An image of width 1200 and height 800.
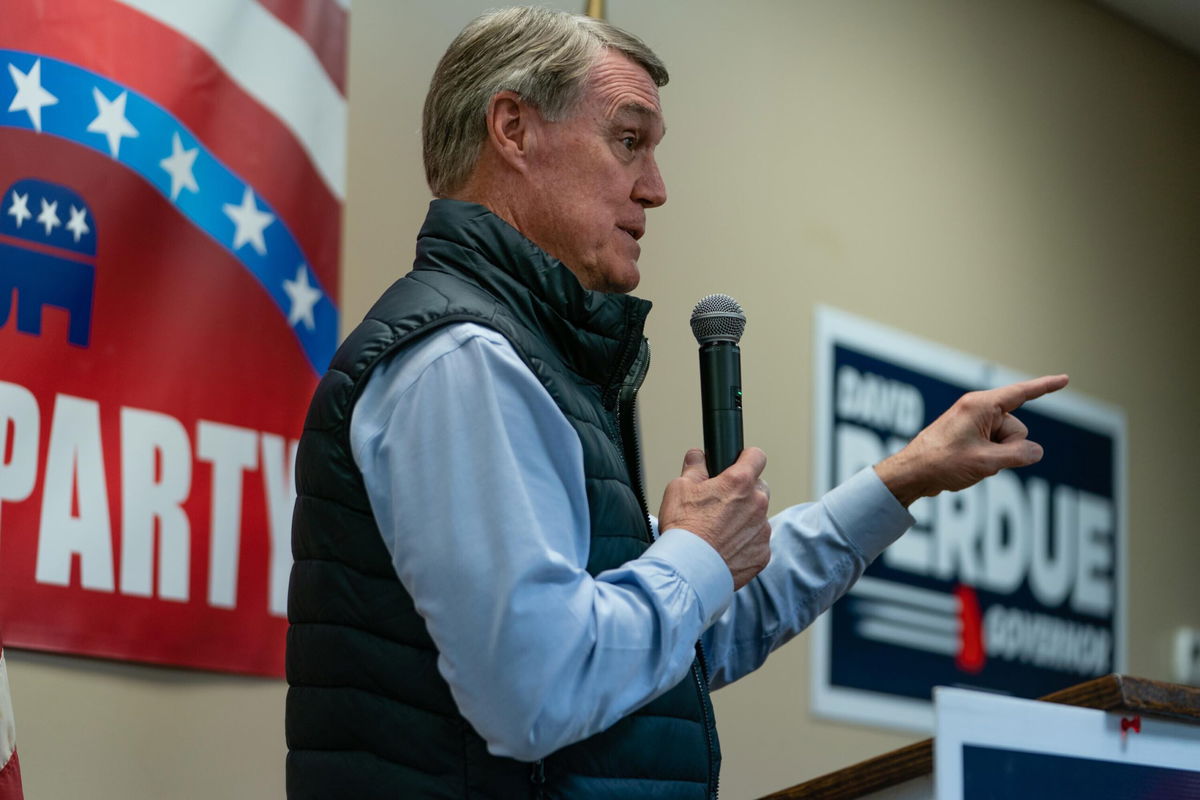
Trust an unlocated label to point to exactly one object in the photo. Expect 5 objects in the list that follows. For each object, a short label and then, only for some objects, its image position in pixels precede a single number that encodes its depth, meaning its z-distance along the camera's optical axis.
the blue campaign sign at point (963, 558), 5.35
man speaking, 2.67
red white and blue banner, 3.68
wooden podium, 2.94
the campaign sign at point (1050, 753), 2.87
